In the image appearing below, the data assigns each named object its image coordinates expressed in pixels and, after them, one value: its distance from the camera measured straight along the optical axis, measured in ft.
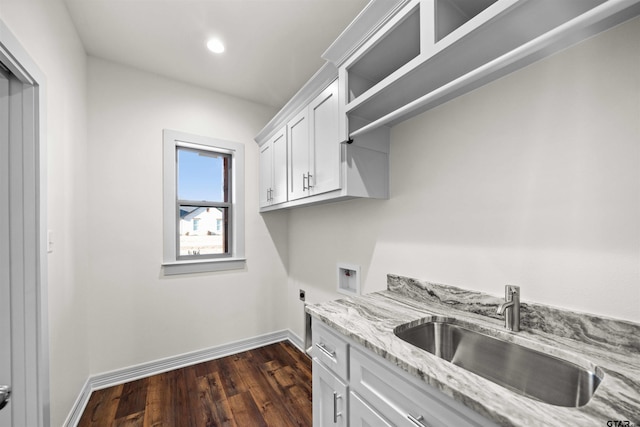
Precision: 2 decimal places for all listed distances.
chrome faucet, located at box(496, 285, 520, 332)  3.47
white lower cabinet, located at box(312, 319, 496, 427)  2.57
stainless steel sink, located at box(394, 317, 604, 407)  2.76
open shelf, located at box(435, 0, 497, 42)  3.43
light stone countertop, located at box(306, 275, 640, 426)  2.04
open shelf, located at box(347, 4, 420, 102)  4.01
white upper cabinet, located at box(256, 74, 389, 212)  5.24
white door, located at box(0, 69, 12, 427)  3.91
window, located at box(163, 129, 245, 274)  8.11
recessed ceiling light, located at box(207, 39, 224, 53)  6.56
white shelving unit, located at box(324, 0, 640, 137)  2.82
